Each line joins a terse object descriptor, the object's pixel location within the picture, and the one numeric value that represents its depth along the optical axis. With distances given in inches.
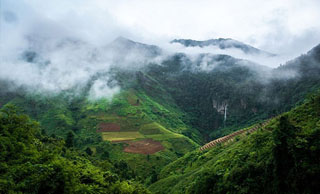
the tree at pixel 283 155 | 1157.1
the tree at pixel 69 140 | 3408.0
